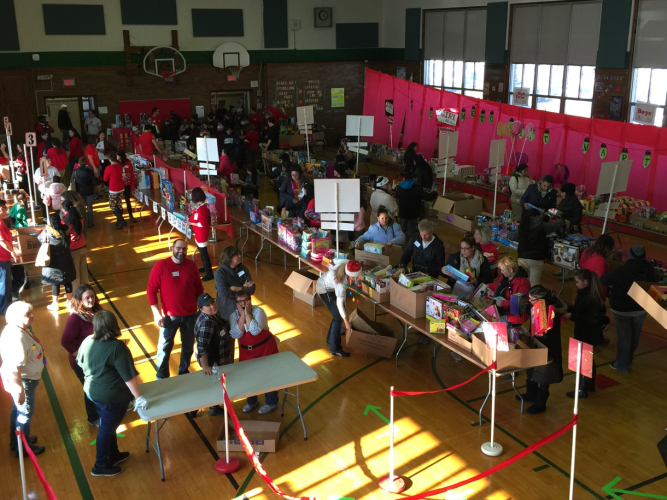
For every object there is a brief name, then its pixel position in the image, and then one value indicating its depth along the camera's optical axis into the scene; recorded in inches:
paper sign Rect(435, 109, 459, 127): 647.4
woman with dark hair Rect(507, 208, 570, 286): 345.1
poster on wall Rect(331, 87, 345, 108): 976.3
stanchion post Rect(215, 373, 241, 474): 225.5
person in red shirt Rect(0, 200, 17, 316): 328.8
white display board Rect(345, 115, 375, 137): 542.0
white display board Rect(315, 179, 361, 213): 321.7
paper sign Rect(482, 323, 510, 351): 233.1
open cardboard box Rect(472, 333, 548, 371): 235.9
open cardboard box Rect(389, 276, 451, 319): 277.6
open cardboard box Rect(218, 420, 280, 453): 236.8
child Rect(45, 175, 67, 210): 383.6
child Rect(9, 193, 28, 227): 427.8
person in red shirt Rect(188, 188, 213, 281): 382.9
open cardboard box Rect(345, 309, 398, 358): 305.6
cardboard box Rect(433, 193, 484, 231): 430.0
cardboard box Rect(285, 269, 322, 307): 349.4
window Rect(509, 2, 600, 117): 642.2
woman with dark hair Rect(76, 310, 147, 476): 205.5
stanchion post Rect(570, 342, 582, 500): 197.6
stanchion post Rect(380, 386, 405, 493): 217.3
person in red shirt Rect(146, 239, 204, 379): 263.3
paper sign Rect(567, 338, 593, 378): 205.0
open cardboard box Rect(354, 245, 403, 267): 330.3
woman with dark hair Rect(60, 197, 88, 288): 352.5
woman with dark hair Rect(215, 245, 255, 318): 279.6
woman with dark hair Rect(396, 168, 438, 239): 426.6
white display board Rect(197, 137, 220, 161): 455.8
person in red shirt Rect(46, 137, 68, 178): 553.9
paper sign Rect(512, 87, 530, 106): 719.0
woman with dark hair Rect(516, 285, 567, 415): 244.8
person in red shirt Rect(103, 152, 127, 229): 503.2
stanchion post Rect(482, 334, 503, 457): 232.8
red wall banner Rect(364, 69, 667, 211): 471.5
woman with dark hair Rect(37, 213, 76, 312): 339.3
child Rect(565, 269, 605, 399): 262.2
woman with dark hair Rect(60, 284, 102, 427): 229.3
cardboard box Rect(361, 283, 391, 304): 297.1
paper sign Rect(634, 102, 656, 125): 554.6
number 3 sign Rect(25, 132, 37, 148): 472.4
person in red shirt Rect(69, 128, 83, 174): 608.7
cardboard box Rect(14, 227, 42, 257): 371.9
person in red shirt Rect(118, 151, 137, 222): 516.7
